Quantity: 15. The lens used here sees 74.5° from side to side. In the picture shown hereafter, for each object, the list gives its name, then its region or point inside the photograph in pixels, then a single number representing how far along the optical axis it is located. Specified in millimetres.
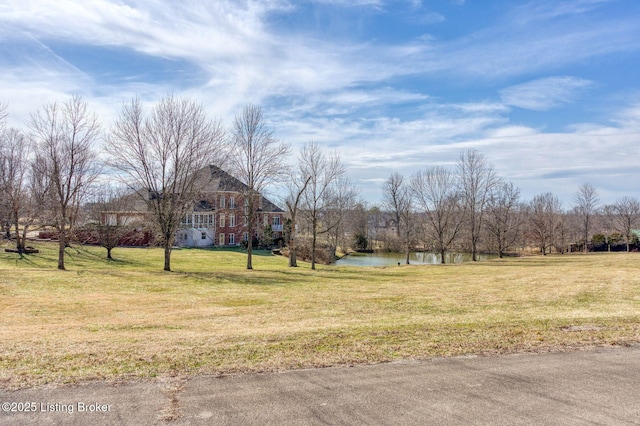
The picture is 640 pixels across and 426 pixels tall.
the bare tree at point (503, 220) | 46188
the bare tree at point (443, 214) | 38812
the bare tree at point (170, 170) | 22000
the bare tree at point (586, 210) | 62438
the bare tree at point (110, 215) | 30109
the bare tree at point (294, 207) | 29341
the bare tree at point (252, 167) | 26500
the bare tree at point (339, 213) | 43522
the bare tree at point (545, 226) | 54469
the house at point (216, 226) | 46344
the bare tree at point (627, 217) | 56719
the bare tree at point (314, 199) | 29766
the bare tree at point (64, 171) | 21828
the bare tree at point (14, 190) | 24734
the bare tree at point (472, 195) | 41625
